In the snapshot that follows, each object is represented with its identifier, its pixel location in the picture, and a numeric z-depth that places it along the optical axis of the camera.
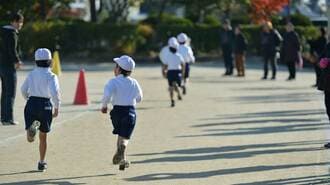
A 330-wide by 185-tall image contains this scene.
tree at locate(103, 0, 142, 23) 40.31
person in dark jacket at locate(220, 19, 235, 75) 27.53
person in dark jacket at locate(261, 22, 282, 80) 25.64
